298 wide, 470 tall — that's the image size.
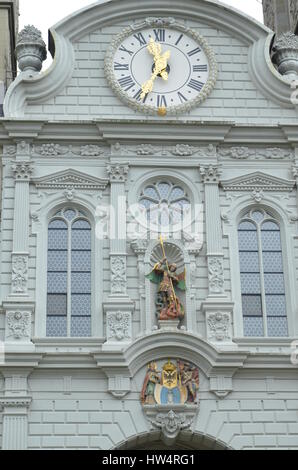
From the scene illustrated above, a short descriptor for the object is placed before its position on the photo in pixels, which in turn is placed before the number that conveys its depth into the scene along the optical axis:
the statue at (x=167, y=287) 23.00
